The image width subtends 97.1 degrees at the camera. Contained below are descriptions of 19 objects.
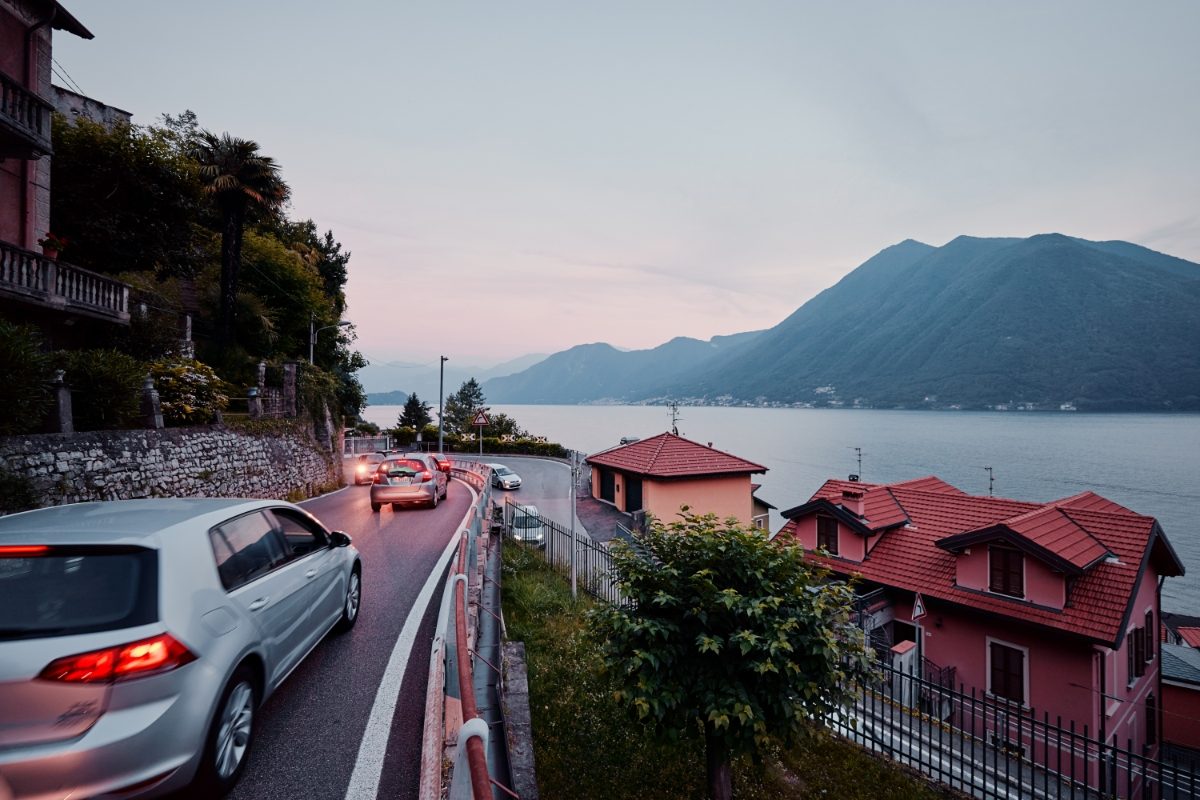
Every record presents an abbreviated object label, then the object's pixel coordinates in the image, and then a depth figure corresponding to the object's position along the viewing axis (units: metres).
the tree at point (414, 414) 72.62
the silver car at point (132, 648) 2.53
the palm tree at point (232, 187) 23.12
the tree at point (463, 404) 94.50
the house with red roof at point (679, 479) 26.23
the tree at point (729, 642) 4.99
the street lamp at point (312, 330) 31.36
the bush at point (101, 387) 9.42
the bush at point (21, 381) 7.49
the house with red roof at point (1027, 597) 14.09
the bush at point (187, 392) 12.29
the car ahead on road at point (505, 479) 30.45
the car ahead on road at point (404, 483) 14.16
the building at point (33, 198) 12.02
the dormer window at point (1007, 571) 15.40
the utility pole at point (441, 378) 40.41
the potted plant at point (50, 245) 13.57
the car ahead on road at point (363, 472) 22.61
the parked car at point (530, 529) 14.00
